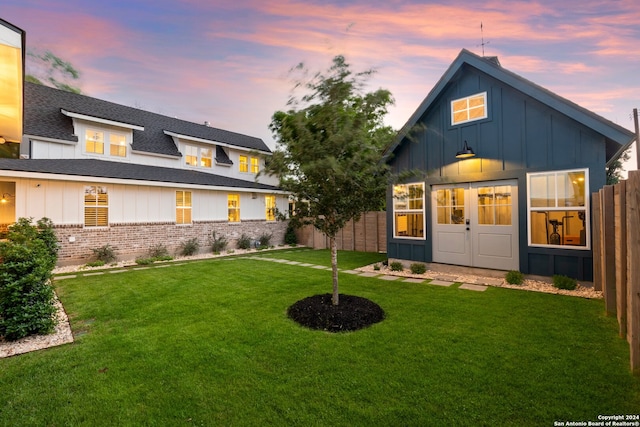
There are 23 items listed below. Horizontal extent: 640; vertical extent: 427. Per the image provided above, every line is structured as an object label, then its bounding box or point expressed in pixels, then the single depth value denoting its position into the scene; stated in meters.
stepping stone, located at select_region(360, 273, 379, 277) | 8.16
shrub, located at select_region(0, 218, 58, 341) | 3.99
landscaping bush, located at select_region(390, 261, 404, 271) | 8.55
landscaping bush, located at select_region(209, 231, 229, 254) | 13.90
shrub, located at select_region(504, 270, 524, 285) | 6.60
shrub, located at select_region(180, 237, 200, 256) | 12.88
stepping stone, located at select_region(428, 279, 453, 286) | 6.86
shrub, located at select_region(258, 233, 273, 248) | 15.86
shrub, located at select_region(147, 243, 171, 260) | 11.98
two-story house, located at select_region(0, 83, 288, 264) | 10.01
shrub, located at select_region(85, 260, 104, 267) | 9.96
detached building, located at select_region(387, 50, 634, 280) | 6.25
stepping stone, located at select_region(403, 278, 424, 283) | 7.25
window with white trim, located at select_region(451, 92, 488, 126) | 7.53
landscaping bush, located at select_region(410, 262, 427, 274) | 8.04
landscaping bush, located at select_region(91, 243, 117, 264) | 10.55
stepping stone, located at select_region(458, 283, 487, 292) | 6.29
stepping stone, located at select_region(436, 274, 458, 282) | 7.25
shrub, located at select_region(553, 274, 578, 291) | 6.03
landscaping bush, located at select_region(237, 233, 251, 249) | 15.02
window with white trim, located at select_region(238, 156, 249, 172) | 17.74
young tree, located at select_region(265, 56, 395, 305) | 4.42
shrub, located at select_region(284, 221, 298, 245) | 17.08
